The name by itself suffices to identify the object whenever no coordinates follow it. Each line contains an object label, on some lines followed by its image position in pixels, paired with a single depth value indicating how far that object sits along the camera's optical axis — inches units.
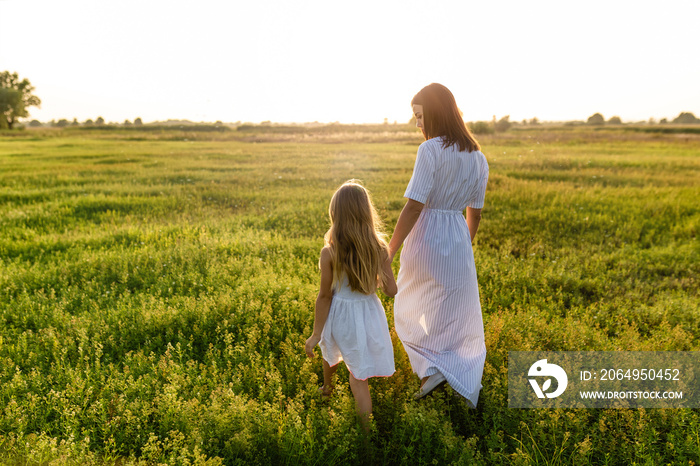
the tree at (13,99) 2962.6
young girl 123.2
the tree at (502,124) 2204.2
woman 135.4
